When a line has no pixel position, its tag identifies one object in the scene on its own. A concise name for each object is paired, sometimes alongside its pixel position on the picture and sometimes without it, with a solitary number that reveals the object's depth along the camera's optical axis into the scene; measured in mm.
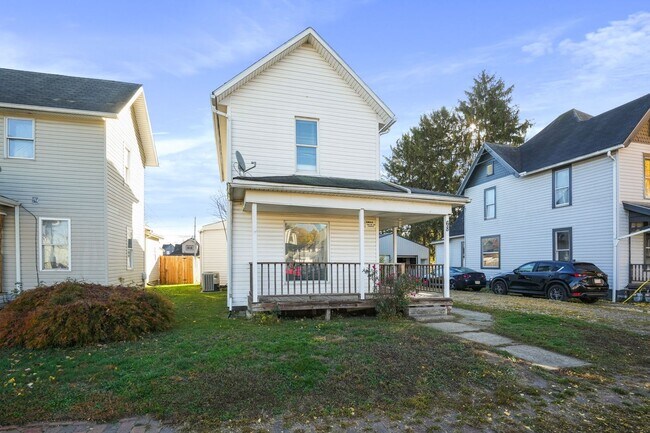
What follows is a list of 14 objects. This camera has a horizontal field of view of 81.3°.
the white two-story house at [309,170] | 9875
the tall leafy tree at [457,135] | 38000
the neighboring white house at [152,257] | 21872
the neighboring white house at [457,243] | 25578
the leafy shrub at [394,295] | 9125
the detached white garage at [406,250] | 31422
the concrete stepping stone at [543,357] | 5605
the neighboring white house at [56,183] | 11281
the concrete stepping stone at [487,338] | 6826
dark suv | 13680
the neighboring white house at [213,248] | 21547
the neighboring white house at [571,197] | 14844
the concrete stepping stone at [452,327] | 7922
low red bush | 6500
